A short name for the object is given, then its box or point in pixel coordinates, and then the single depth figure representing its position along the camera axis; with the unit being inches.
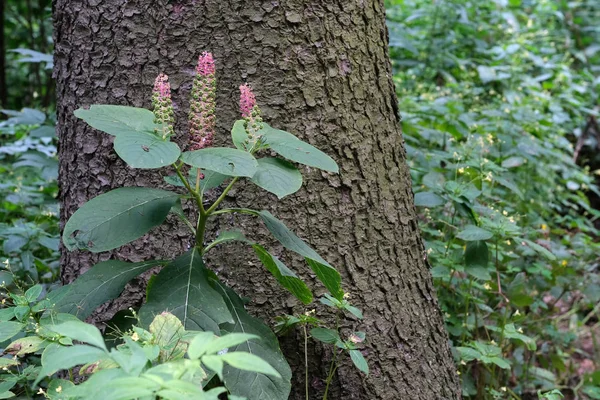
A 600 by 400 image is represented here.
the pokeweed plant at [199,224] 56.3
